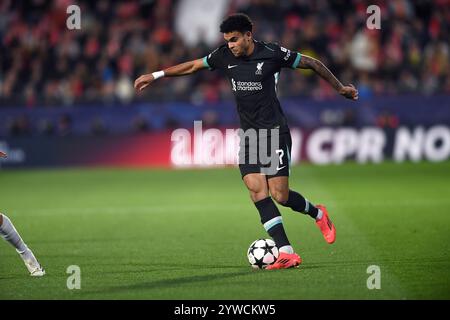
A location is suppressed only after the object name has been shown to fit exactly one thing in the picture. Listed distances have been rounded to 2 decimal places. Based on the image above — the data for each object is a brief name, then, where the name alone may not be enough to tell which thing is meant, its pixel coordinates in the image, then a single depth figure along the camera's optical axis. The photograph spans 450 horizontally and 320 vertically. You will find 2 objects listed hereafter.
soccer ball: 18.14
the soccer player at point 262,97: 18.53
